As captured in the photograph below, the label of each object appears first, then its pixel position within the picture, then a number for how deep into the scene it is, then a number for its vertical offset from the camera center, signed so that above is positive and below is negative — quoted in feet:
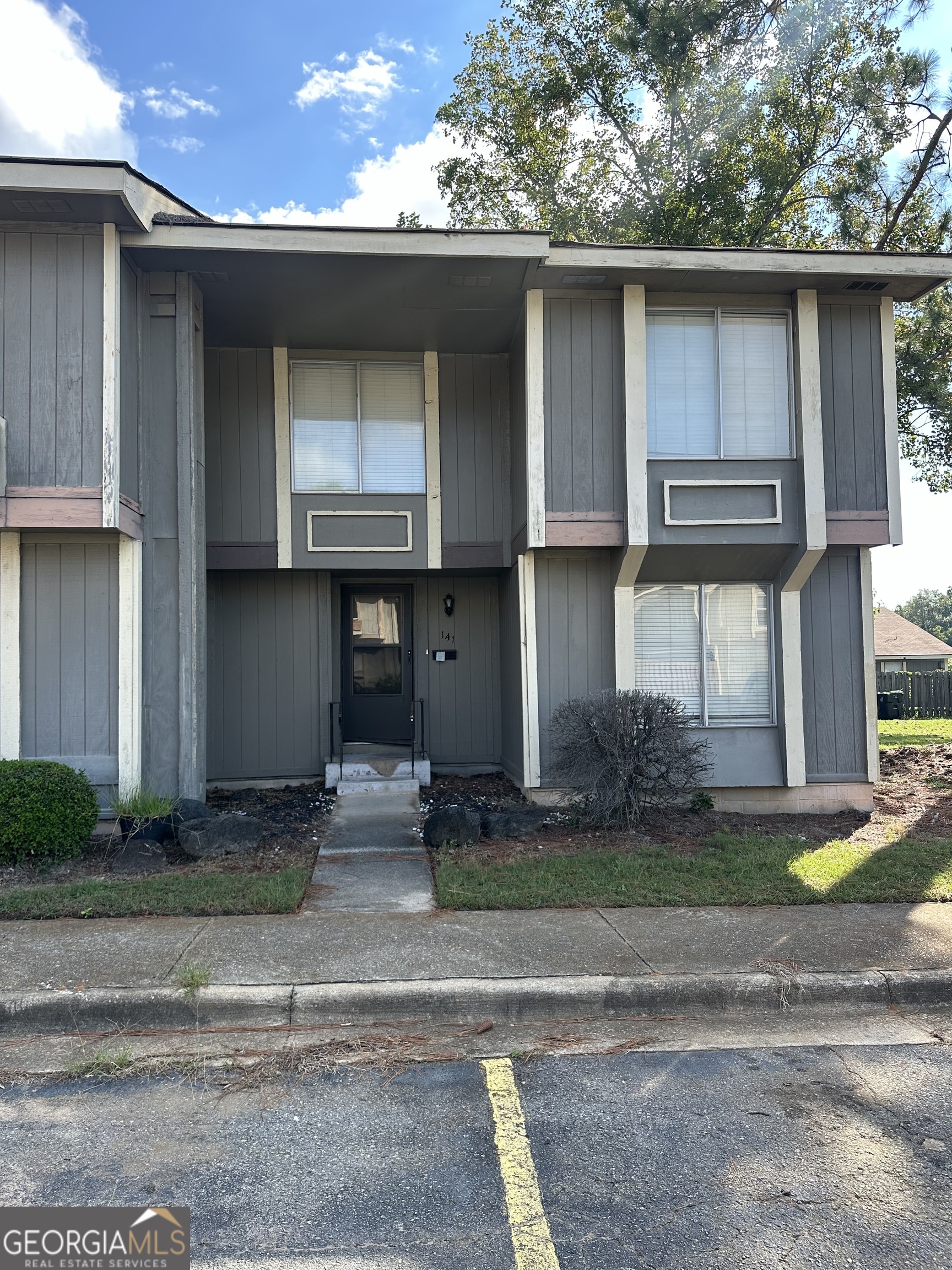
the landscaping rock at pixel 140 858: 22.70 -5.02
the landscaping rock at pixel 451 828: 25.13 -4.79
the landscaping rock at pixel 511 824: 26.08 -4.90
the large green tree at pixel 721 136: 41.73 +30.56
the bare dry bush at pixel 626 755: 26.35 -2.87
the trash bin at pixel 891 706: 73.51 -4.06
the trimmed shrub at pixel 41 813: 21.70 -3.62
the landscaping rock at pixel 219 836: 24.06 -4.74
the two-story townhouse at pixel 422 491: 25.64 +6.22
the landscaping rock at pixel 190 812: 25.54 -4.28
